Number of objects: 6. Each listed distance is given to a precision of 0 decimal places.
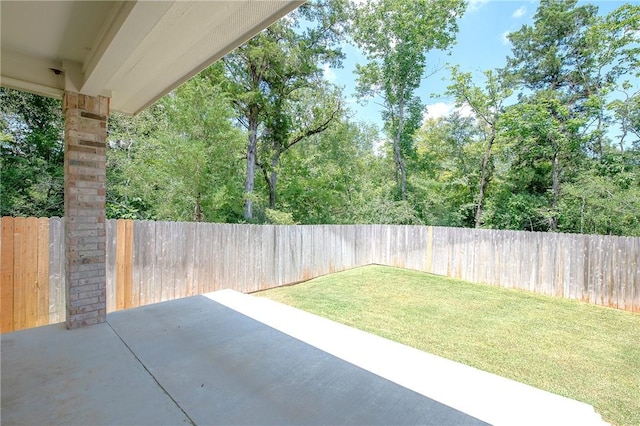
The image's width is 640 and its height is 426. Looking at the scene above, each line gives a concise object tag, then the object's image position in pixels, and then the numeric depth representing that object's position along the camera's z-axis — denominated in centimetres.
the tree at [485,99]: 1167
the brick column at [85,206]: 264
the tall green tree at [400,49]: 1366
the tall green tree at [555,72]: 1072
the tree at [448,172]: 1311
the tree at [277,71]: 1041
